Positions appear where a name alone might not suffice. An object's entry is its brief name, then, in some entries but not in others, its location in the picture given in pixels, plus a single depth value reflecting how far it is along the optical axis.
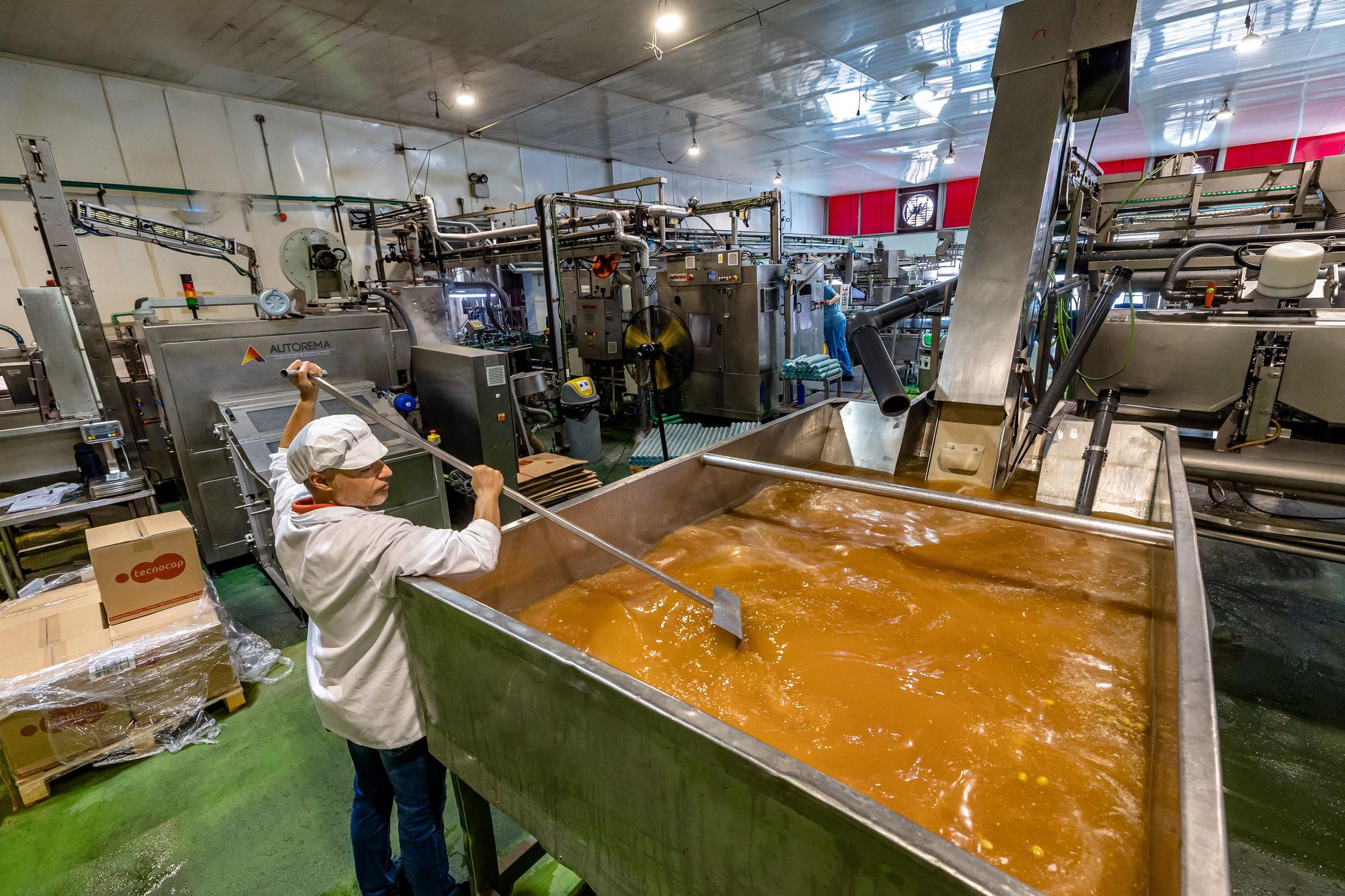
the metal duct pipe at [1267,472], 1.88
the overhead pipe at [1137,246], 2.97
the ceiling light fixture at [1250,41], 4.89
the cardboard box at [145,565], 2.30
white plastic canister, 2.26
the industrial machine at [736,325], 6.08
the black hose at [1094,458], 1.94
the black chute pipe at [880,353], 1.93
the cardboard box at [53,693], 2.04
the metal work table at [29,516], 2.77
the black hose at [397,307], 4.77
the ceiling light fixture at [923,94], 6.61
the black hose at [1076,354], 2.11
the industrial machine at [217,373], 3.34
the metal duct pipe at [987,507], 1.39
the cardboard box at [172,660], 2.23
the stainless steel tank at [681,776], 0.60
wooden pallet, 2.09
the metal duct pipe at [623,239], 5.45
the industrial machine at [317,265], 4.62
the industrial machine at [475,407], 3.65
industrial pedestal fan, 6.45
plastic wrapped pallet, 2.07
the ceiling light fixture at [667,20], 4.30
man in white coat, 1.24
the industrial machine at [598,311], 6.58
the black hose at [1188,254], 2.64
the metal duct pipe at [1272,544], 1.86
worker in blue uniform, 7.21
